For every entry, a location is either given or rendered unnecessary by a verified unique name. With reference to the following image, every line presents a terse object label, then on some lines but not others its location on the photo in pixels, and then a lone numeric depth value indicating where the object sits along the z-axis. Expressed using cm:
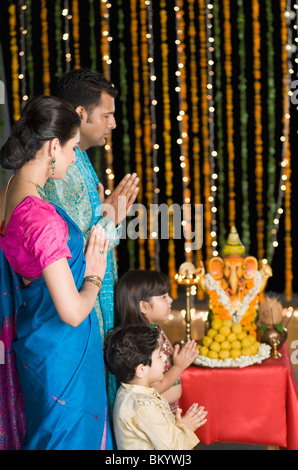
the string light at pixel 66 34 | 797
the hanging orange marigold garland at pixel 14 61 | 801
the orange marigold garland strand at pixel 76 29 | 801
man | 367
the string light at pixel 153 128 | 813
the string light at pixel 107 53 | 789
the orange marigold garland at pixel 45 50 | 806
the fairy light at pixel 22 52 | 799
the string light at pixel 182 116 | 807
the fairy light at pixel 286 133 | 802
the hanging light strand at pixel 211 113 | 810
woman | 287
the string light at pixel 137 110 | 806
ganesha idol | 498
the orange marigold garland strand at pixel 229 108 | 798
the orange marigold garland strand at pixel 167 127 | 816
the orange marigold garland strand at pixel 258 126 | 806
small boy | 359
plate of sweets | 463
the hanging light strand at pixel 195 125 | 813
